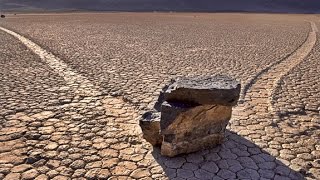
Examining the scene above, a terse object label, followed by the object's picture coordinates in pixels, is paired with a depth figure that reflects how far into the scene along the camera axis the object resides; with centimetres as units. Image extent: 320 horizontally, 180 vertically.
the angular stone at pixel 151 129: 367
